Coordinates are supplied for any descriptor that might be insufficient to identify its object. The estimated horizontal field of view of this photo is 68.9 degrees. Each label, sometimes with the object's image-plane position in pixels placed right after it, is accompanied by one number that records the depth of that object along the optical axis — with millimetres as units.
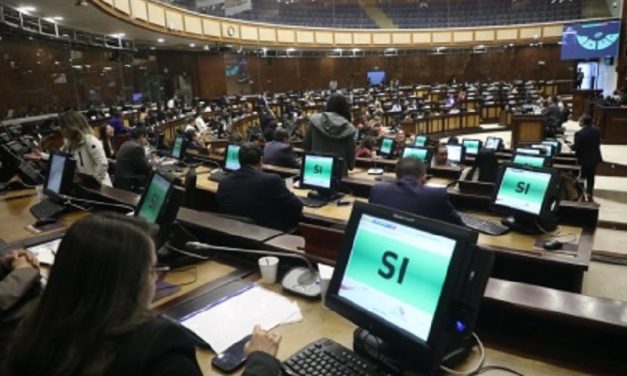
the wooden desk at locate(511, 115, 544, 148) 11969
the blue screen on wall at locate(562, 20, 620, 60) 16062
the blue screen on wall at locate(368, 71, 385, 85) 22969
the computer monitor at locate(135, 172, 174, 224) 2154
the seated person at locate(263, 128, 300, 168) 5738
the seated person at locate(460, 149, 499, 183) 4480
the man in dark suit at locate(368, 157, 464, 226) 2781
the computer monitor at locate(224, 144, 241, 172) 5715
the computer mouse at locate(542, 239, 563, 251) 2848
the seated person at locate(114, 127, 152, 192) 4875
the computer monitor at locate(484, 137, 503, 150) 8547
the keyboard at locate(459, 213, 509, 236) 3241
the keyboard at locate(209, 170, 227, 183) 5488
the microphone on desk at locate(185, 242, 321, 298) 1880
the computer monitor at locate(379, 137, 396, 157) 7619
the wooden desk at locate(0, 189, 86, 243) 3062
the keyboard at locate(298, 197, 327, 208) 4067
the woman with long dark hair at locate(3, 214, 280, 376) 994
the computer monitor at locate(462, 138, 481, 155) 7902
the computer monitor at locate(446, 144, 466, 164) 7133
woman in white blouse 4277
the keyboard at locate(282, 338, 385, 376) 1313
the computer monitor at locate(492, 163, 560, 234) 3096
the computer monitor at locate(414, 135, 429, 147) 8102
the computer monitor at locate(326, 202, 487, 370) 1197
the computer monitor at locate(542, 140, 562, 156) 7413
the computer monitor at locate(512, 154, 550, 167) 4547
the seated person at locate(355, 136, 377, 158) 7023
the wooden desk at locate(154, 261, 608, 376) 1395
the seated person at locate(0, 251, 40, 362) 1422
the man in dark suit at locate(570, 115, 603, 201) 7609
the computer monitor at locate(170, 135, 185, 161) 6911
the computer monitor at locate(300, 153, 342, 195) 4184
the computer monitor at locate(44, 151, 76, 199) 3418
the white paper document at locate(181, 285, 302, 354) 1591
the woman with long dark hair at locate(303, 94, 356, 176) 4863
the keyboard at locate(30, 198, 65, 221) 3361
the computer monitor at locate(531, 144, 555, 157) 6191
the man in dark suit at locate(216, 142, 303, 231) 3371
